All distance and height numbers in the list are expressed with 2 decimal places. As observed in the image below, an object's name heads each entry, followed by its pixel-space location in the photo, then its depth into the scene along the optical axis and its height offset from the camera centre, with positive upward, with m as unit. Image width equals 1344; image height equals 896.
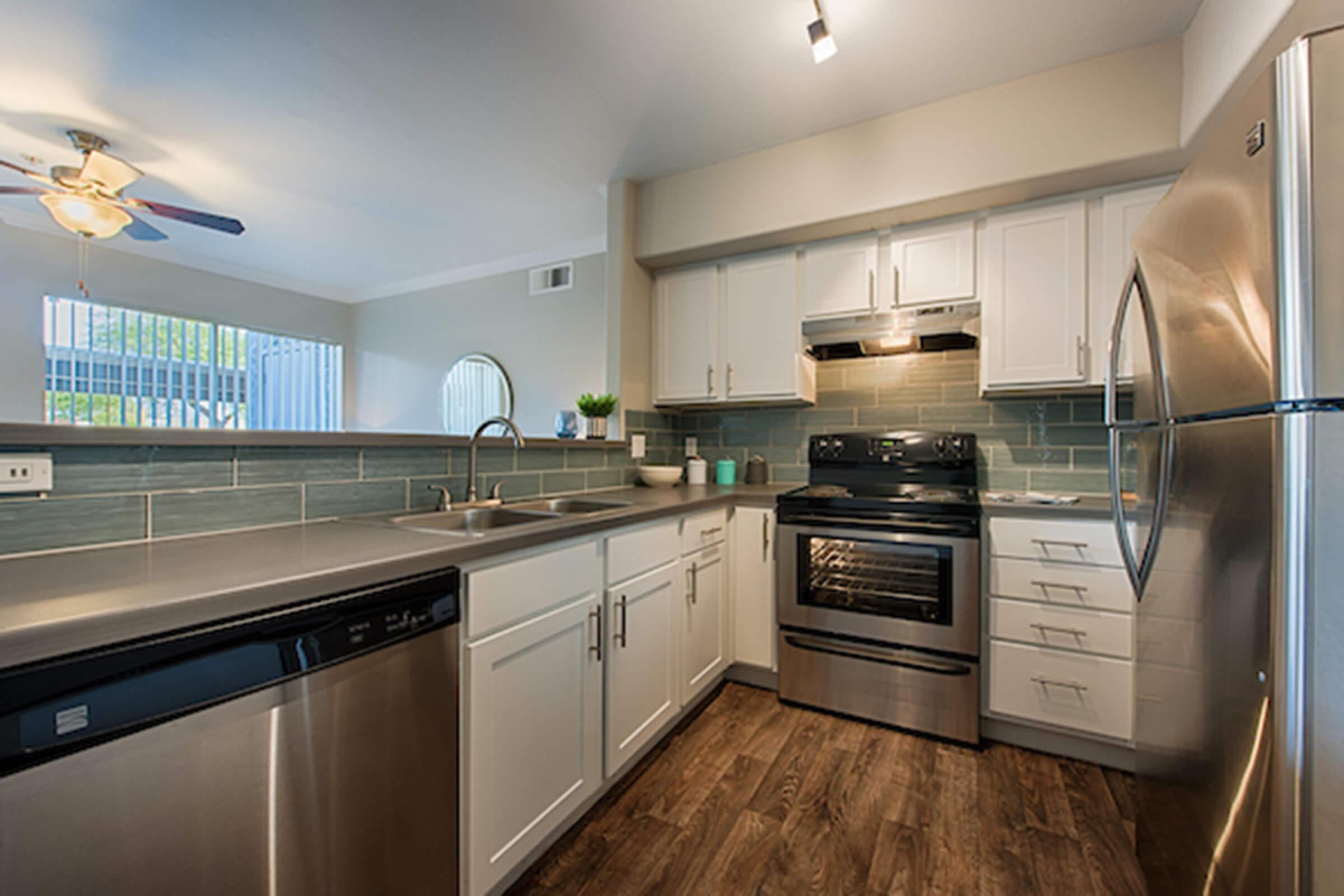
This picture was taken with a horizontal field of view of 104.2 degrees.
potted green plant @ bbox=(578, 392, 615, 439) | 2.66 +0.20
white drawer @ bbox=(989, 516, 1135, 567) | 1.86 -0.34
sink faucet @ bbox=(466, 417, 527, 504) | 1.76 +0.02
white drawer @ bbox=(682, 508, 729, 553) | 2.10 -0.35
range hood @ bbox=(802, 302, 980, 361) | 2.38 +0.56
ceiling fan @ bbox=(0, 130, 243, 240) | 2.71 +1.33
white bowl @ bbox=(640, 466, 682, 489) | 2.76 -0.14
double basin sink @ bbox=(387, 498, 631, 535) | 1.61 -0.23
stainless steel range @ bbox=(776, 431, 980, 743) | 2.00 -0.63
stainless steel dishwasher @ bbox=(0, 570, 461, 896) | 0.64 -0.46
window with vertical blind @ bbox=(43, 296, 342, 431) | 3.92 +0.67
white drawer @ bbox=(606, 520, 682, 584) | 1.66 -0.35
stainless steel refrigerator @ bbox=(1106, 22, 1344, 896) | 0.70 -0.07
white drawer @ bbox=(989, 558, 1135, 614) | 1.84 -0.50
